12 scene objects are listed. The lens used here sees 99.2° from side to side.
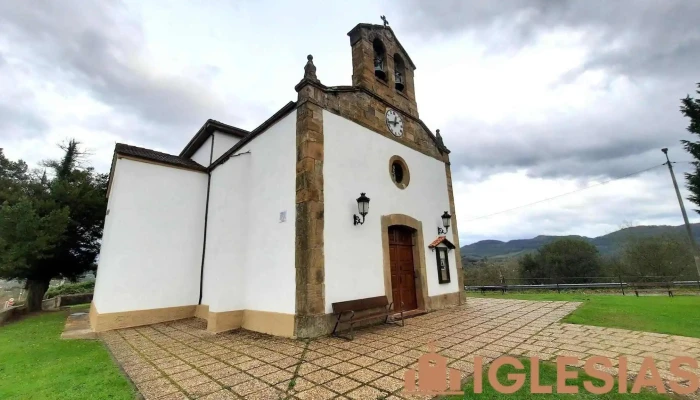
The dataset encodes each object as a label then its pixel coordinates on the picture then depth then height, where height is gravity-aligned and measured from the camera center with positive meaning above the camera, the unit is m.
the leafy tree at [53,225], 9.87 +1.92
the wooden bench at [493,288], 14.05 -1.16
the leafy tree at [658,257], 18.47 +0.08
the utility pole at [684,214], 10.72 +1.55
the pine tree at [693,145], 10.17 +3.88
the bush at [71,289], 20.08 -0.72
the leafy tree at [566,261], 23.03 +0.04
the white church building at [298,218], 6.32 +1.33
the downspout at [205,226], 8.98 +1.48
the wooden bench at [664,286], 10.71 -1.24
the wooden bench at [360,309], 5.96 -0.84
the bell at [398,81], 9.91 +6.05
